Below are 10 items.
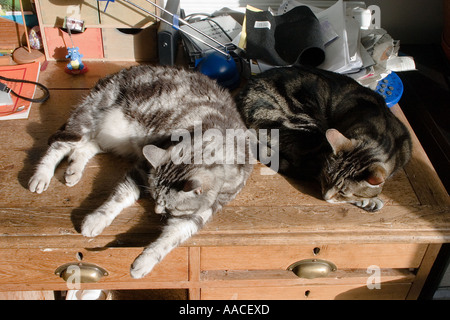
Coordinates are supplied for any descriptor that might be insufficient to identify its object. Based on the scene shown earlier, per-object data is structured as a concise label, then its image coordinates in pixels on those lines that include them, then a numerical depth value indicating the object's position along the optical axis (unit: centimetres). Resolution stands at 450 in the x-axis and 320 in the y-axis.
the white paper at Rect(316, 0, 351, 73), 150
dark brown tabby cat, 119
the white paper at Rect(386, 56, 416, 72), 162
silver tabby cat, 108
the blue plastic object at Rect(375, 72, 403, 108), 151
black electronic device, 147
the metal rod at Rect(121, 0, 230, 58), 147
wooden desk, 107
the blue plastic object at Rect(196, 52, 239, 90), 149
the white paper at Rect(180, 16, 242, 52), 161
